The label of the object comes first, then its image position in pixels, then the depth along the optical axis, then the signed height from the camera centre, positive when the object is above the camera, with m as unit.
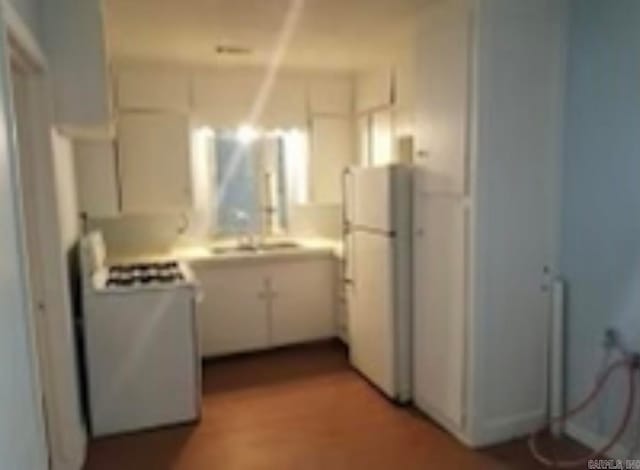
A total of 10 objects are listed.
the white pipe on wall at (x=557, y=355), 2.85 -1.02
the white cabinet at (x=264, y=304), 4.07 -1.04
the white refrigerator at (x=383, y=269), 3.22 -0.63
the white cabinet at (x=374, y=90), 4.08 +0.69
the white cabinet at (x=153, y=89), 3.99 +0.69
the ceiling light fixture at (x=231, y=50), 3.61 +0.90
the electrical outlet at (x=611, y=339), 2.59 -0.85
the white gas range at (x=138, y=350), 2.99 -1.01
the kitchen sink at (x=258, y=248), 4.23 -0.61
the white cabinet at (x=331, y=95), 4.60 +0.71
